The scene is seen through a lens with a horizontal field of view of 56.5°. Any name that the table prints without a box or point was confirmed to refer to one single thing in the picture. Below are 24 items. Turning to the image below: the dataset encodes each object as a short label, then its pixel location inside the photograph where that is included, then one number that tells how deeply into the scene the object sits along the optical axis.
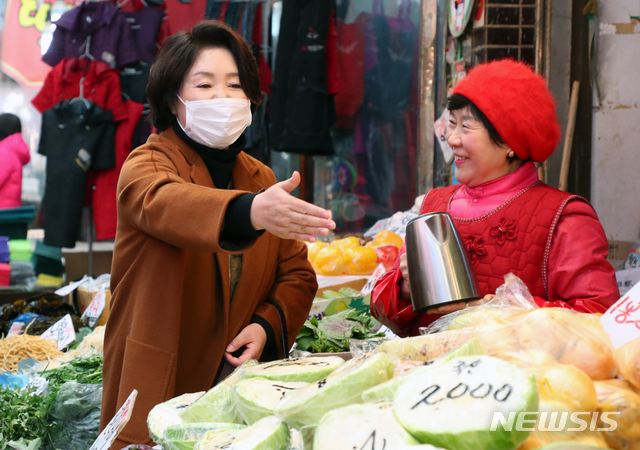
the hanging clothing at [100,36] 5.76
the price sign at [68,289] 4.58
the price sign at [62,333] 3.56
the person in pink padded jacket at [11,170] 5.71
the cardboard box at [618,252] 3.32
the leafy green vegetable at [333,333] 2.64
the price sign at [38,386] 2.77
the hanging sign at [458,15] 3.63
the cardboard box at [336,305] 3.13
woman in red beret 1.77
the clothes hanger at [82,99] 5.71
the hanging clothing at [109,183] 5.84
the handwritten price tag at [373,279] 2.93
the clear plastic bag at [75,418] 2.61
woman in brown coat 1.58
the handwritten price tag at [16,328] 4.03
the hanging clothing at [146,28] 5.79
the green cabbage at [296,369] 1.15
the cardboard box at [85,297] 4.25
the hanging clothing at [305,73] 5.27
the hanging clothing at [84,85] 5.72
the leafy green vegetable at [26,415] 2.56
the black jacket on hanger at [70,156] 5.74
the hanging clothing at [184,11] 5.84
